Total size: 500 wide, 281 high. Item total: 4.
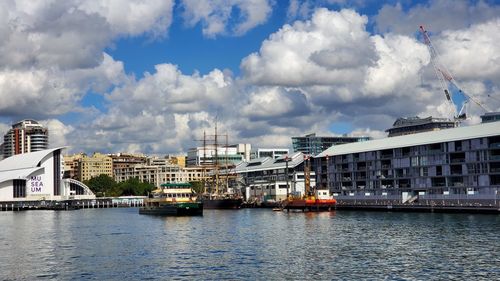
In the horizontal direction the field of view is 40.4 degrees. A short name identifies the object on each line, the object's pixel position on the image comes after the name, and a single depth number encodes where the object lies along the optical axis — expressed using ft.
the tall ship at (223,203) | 615.57
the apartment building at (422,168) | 445.37
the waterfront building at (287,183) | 631.73
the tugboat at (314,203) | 499.10
